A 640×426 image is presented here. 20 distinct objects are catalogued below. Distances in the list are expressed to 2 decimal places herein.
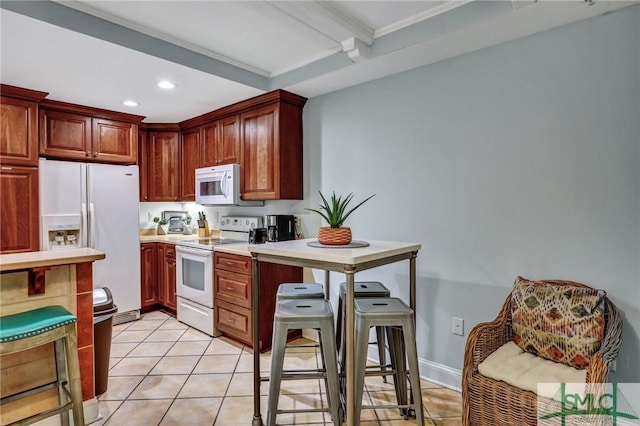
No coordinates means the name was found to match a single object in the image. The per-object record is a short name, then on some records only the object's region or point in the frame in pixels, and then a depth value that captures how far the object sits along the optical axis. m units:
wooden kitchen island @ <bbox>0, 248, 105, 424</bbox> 1.79
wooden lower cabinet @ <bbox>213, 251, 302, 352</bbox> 3.04
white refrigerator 3.28
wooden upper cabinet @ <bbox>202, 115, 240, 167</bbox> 3.68
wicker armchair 1.56
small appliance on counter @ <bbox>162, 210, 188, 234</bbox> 4.70
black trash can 2.30
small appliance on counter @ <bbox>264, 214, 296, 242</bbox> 3.32
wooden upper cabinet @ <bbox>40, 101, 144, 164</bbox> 3.39
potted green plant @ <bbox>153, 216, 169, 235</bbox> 4.71
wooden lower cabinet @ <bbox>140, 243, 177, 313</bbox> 4.00
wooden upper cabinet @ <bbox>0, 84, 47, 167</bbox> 2.97
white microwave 3.60
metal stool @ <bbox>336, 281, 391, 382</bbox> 2.20
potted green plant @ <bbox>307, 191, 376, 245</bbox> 2.01
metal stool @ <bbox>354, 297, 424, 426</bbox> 1.74
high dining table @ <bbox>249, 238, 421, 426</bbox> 1.66
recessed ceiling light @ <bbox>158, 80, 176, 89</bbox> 2.91
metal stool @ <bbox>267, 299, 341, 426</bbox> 1.81
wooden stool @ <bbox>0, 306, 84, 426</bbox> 1.55
